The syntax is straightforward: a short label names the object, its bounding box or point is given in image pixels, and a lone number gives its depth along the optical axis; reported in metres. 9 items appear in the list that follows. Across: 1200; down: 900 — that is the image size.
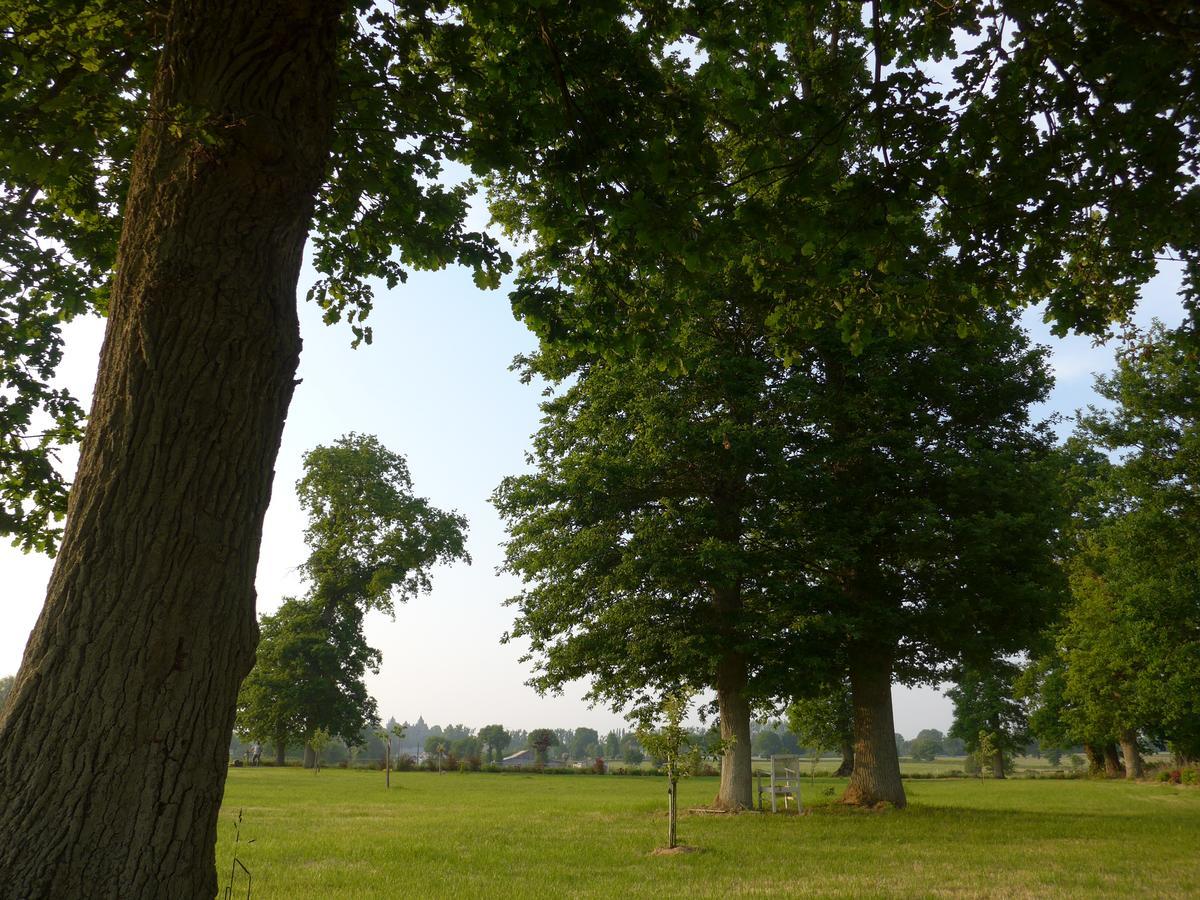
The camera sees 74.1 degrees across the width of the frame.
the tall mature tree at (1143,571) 24.38
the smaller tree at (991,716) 52.22
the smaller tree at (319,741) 37.16
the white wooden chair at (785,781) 18.70
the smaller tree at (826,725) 30.80
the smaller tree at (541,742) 60.31
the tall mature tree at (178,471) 3.16
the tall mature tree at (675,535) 17.28
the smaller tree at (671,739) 14.33
